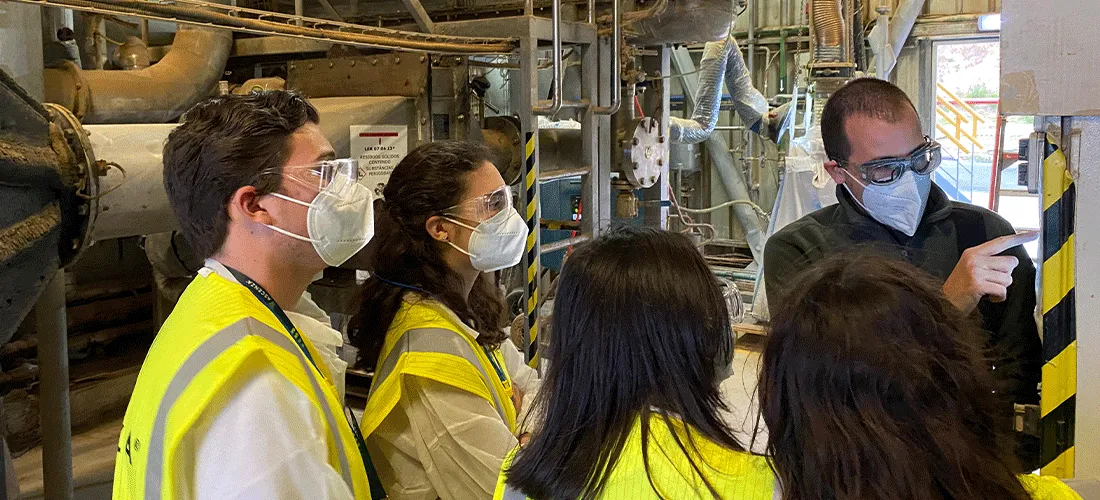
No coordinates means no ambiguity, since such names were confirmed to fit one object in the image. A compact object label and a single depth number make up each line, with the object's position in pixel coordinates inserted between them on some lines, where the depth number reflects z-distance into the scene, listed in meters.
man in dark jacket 1.81
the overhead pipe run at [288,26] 2.32
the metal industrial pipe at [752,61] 8.70
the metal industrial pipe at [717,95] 6.77
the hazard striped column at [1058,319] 1.47
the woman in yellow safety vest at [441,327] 1.65
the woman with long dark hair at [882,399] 0.91
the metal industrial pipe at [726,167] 8.35
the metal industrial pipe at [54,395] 2.77
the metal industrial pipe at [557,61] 3.56
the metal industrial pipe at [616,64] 4.02
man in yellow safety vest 1.21
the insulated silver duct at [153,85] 3.33
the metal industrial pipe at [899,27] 6.96
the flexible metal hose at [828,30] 5.01
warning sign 3.67
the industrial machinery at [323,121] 2.25
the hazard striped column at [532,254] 3.89
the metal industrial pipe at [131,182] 2.38
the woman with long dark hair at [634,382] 1.06
